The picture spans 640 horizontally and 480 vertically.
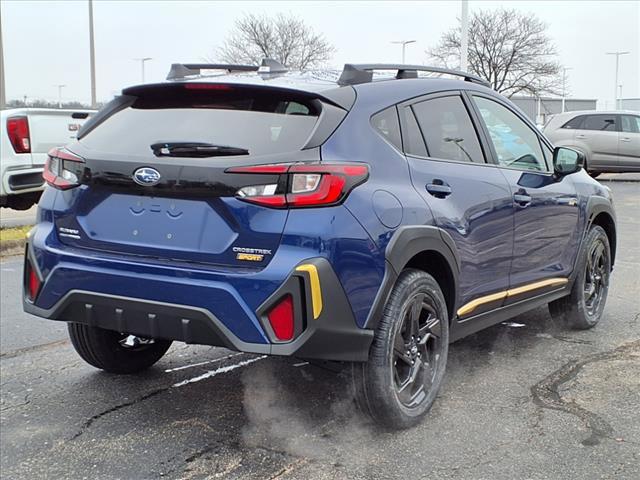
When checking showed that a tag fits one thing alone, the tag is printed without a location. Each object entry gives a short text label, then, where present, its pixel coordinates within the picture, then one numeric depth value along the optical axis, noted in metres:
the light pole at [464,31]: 19.59
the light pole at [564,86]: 46.85
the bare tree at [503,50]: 42.75
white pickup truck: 10.04
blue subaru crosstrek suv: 3.00
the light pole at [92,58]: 27.46
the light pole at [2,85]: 16.91
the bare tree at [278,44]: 44.44
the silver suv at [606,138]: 18.23
